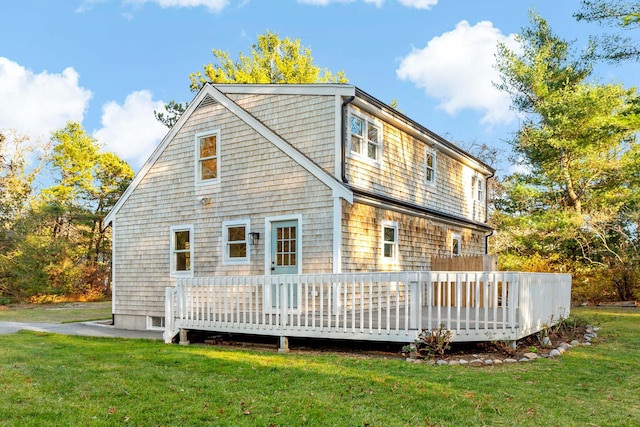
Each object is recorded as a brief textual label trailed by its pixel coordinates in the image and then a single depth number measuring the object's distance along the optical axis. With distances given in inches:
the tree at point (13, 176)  1050.7
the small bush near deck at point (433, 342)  287.0
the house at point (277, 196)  428.5
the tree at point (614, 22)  613.3
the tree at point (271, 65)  1186.6
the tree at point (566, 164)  837.8
